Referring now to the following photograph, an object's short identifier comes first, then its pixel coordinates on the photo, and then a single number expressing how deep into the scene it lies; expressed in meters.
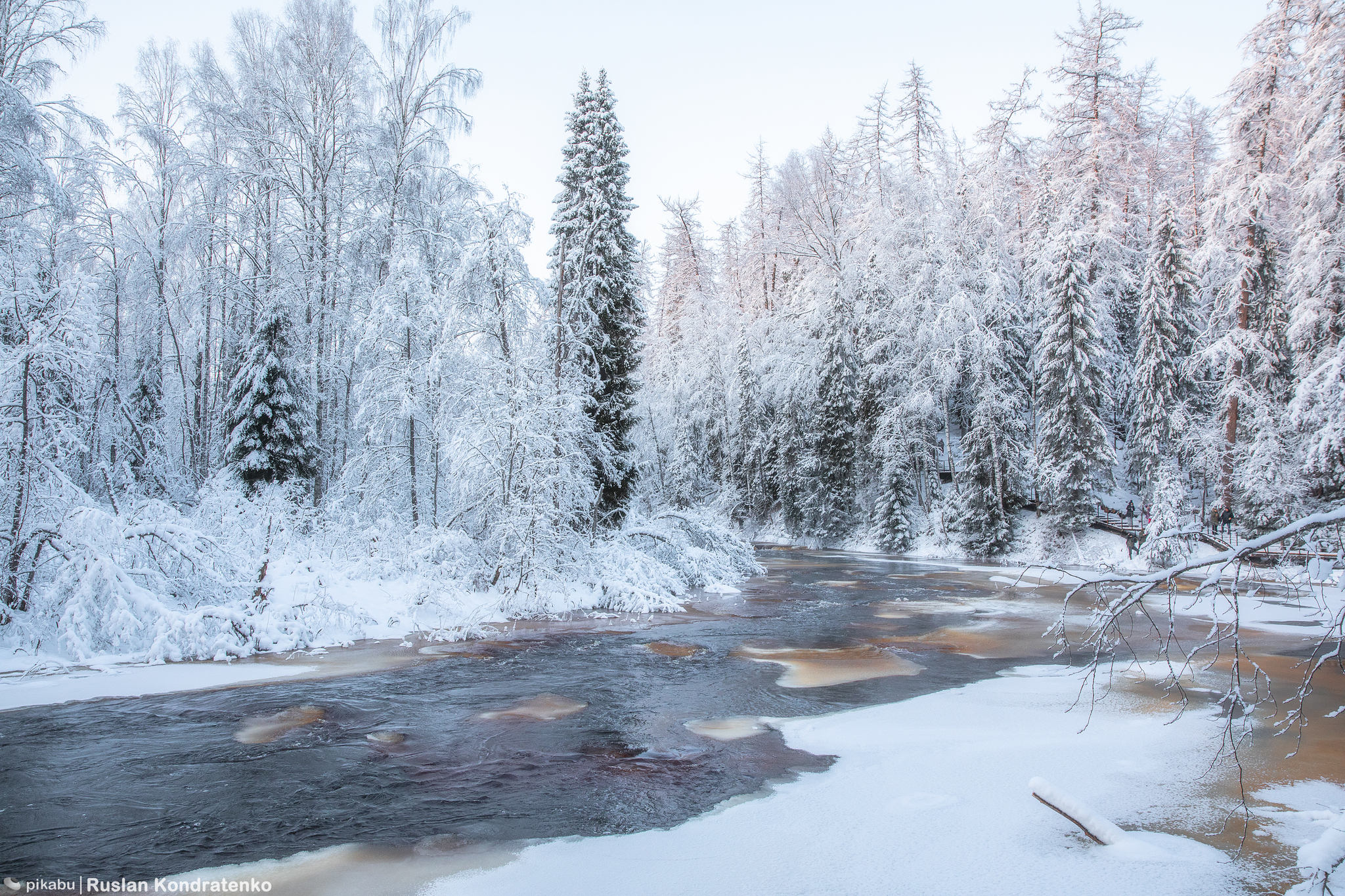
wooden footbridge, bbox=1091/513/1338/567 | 21.80
